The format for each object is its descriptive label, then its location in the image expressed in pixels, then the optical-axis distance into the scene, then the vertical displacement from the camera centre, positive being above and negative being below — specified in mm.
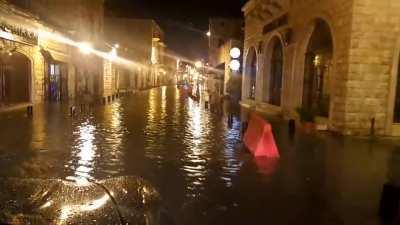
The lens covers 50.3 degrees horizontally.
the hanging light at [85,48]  32094 +2217
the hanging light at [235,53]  34156 +2231
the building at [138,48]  56794 +5317
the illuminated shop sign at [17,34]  19234 +1994
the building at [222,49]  37844 +3256
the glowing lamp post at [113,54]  42244 +2292
